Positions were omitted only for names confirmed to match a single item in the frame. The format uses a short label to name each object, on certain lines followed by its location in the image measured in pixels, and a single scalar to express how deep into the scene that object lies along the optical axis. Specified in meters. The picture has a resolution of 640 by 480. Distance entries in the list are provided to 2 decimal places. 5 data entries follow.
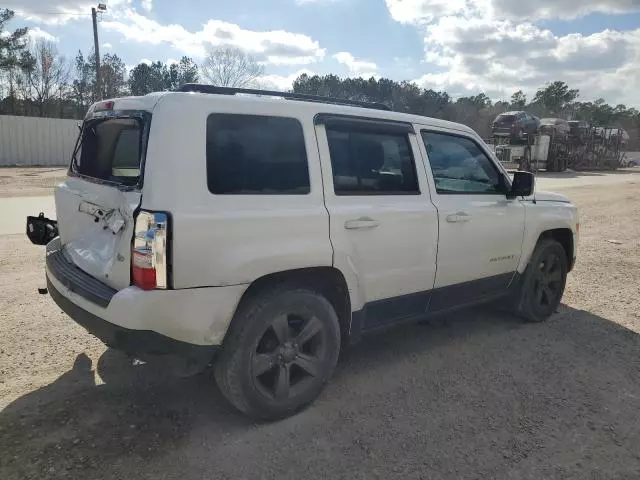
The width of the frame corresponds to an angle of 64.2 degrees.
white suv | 2.61
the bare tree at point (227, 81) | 39.38
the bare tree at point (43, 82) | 40.09
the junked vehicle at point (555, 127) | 32.59
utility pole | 25.36
